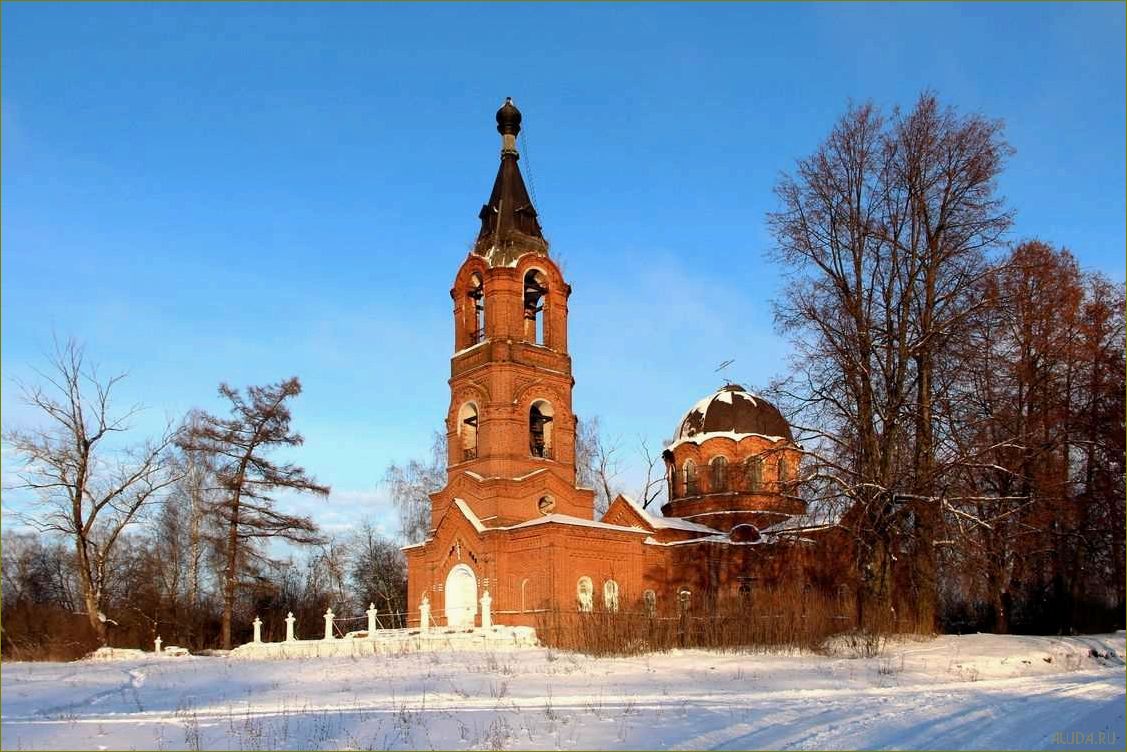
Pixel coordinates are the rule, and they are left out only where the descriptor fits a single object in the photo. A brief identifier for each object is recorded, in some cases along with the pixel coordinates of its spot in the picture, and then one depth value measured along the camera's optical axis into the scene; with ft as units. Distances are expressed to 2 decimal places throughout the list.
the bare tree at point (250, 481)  99.60
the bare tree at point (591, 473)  148.25
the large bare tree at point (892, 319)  65.77
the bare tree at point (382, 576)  145.48
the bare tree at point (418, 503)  136.26
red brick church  93.25
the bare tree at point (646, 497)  145.03
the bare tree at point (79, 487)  85.81
